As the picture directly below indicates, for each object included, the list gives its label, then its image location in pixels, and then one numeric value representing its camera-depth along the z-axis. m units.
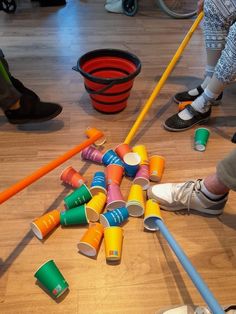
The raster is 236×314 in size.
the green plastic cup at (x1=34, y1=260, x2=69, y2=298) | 0.94
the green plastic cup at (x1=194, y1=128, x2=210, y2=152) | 1.50
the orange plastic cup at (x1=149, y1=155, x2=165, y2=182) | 1.31
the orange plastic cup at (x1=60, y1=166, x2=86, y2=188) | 1.27
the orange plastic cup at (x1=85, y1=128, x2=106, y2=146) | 1.48
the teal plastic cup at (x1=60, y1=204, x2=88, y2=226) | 1.13
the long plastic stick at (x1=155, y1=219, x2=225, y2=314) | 0.78
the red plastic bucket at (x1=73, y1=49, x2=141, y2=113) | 1.52
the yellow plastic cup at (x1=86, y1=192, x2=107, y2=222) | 1.15
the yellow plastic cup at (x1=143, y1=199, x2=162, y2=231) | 1.12
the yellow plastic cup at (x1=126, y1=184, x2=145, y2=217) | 1.17
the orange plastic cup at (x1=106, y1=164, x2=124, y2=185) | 1.26
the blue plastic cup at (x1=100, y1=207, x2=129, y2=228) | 1.11
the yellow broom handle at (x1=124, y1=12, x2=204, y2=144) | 1.46
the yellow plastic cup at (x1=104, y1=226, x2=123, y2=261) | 1.05
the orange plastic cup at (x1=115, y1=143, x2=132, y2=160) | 1.38
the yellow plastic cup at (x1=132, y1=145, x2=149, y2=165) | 1.35
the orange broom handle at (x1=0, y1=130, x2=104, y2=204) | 1.01
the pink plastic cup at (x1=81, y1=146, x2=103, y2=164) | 1.39
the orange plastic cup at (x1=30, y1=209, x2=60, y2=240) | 1.10
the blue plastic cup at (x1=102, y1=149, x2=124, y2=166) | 1.33
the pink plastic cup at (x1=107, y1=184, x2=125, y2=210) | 1.17
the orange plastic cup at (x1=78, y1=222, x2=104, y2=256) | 1.05
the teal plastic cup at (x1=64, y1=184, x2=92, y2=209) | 1.19
